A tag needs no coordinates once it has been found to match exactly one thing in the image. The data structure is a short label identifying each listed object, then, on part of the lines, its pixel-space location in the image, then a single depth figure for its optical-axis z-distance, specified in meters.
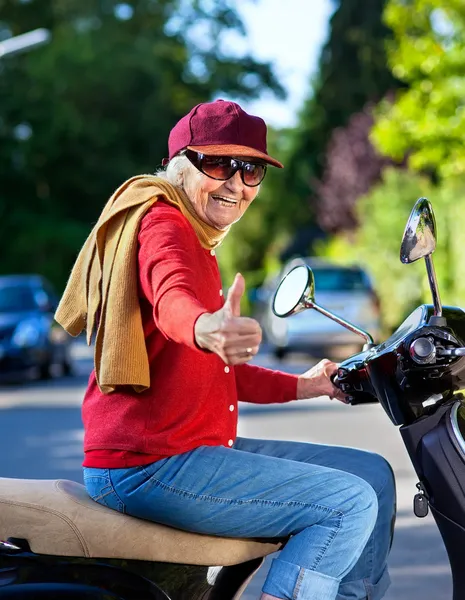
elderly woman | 2.89
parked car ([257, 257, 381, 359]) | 20.58
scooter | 2.86
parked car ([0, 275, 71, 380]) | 18.22
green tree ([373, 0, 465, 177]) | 19.83
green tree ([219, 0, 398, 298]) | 57.31
